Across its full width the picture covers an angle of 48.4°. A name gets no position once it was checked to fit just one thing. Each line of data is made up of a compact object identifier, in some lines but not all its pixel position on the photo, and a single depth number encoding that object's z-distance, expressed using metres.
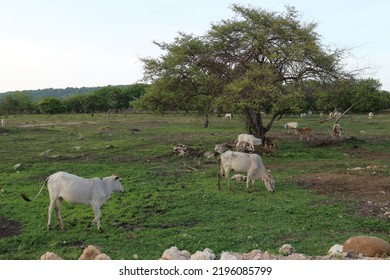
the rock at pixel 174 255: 7.31
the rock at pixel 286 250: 8.21
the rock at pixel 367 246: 7.81
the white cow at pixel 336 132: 30.80
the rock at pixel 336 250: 7.43
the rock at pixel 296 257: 7.14
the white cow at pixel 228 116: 63.09
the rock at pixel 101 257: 7.36
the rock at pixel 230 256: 7.17
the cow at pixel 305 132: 31.36
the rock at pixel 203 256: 7.38
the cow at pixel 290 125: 38.59
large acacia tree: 23.66
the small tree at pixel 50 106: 102.50
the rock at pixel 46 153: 23.44
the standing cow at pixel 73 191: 11.90
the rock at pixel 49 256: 7.66
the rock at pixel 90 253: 7.70
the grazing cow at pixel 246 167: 15.59
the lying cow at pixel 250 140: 24.70
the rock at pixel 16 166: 19.75
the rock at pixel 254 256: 7.08
